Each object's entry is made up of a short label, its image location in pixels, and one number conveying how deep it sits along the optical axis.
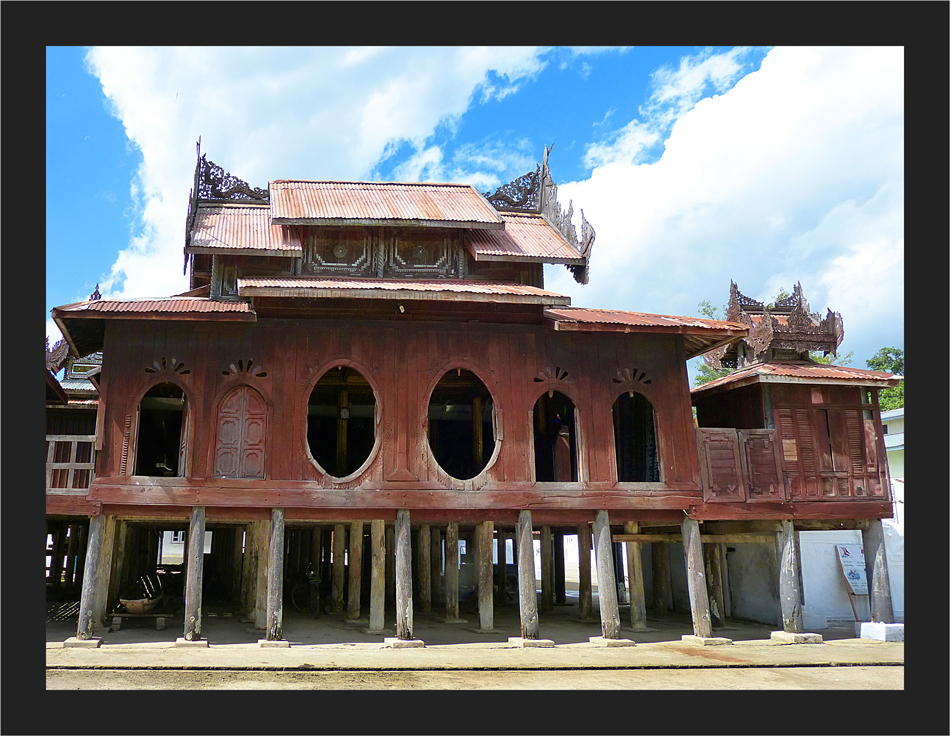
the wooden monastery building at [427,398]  14.02
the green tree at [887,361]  43.56
